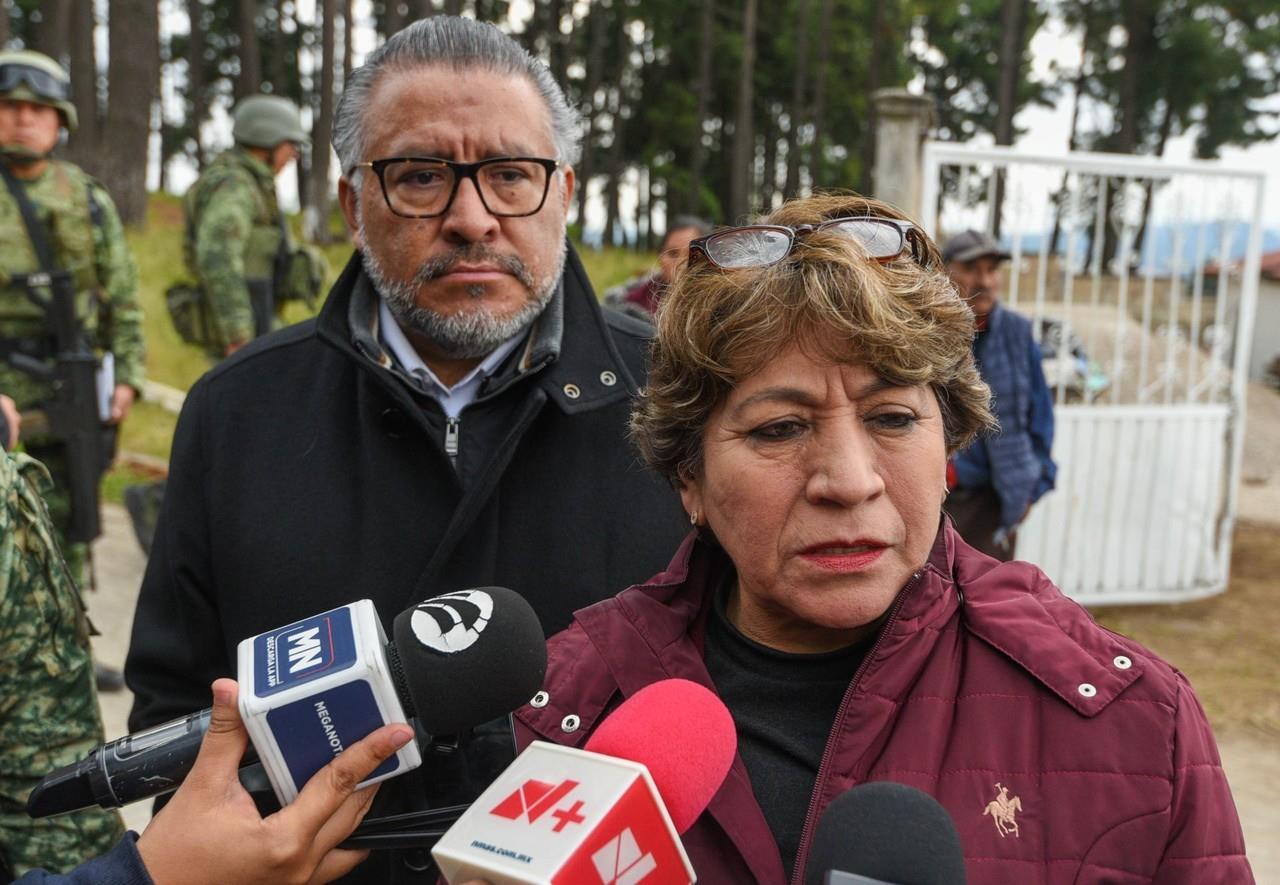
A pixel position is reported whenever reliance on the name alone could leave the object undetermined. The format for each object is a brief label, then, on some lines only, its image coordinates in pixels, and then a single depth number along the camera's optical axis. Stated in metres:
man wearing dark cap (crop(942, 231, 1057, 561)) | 5.38
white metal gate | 6.44
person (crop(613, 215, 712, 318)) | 5.92
